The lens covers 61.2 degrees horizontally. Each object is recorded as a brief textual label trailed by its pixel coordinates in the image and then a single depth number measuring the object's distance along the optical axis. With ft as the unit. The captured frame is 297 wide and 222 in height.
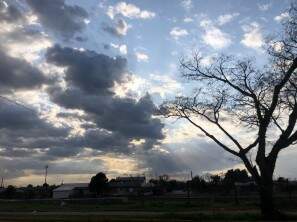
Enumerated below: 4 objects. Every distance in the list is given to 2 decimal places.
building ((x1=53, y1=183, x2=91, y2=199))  239.98
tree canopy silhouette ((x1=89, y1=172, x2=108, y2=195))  208.97
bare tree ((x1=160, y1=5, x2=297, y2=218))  49.83
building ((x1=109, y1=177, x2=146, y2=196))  241.64
